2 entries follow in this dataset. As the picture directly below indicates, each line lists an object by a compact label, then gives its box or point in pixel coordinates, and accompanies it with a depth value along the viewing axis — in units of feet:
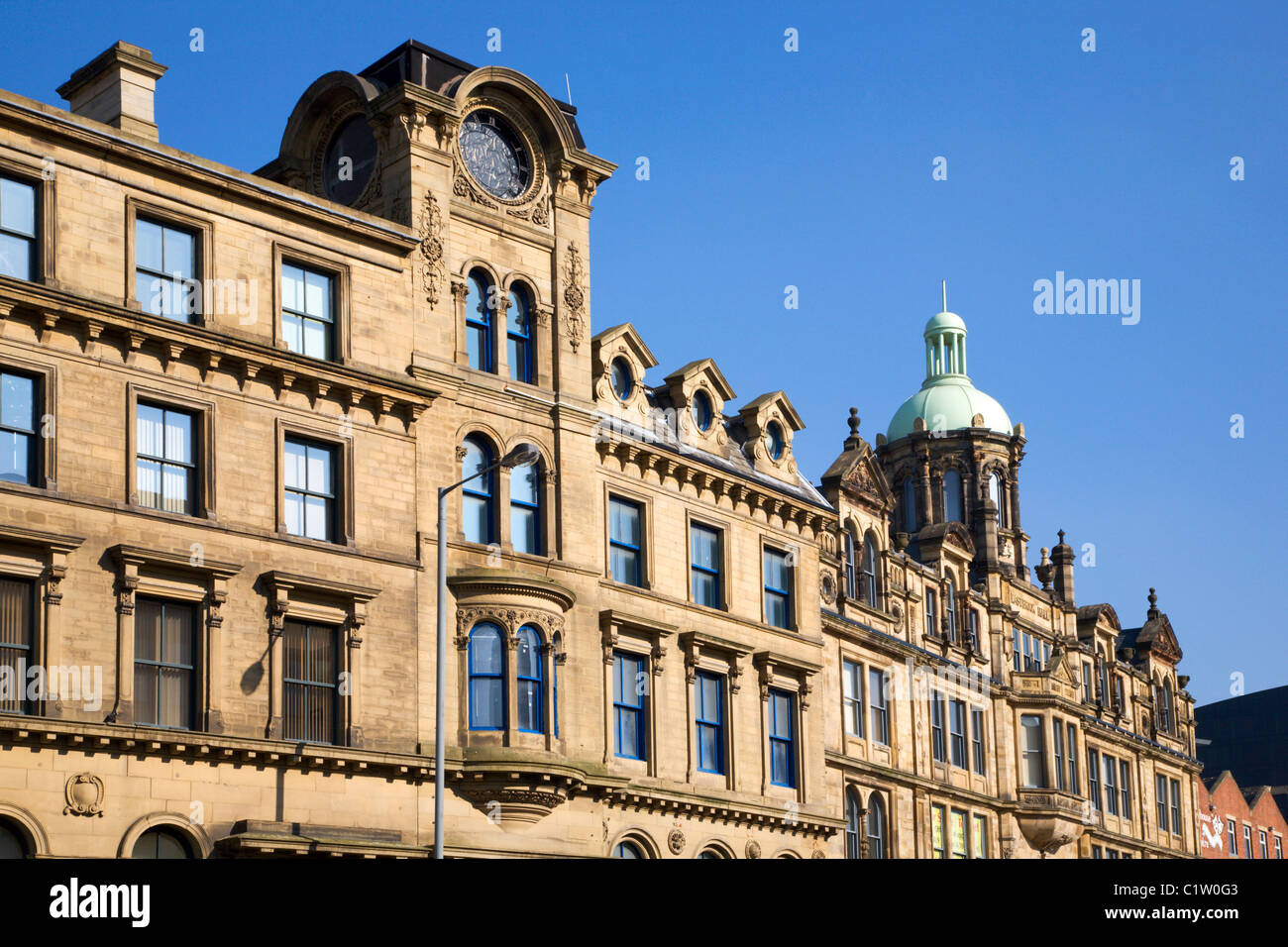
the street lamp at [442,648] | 102.53
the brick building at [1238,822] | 270.05
